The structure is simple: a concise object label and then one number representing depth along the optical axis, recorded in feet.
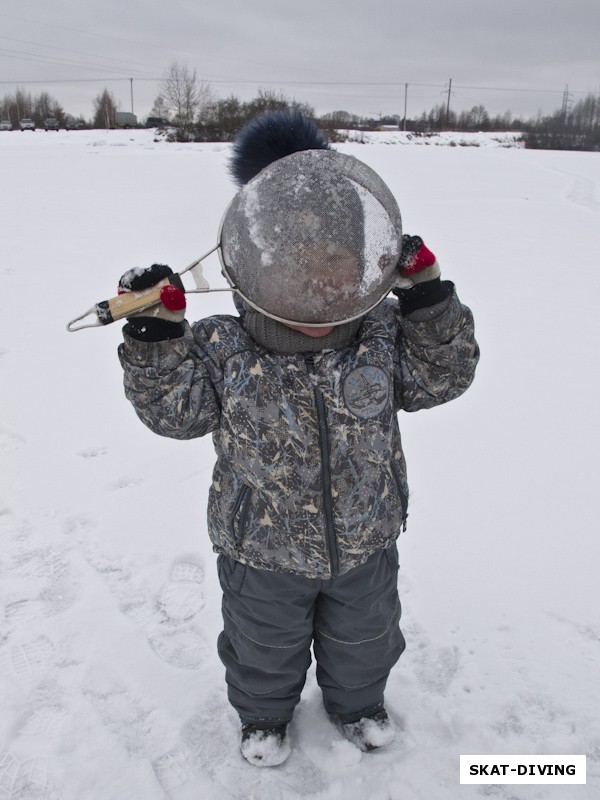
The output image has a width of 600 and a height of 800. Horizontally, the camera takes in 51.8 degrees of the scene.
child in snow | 3.65
